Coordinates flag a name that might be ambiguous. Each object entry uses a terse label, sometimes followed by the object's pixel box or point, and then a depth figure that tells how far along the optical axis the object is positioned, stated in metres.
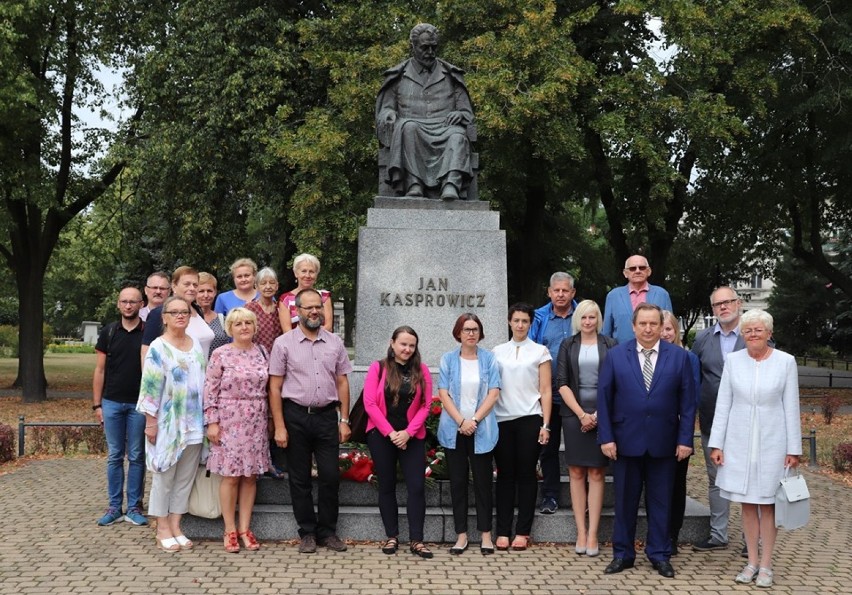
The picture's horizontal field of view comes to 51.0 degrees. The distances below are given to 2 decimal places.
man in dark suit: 6.38
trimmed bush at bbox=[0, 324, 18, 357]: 45.16
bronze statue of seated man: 9.26
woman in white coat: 6.14
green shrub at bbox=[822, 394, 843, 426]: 17.52
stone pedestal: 8.81
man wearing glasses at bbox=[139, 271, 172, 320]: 7.96
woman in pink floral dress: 6.77
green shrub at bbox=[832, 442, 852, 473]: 12.00
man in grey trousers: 7.24
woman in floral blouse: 6.84
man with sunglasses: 7.73
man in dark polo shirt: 7.77
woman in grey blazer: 6.79
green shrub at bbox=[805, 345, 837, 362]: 45.84
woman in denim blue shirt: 6.79
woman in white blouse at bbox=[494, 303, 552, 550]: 6.91
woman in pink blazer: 6.76
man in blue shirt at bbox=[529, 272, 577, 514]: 7.39
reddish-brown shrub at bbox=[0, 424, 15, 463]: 11.89
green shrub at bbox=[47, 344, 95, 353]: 50.09
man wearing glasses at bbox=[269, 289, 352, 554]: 6.79
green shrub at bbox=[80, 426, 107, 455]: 13.12
